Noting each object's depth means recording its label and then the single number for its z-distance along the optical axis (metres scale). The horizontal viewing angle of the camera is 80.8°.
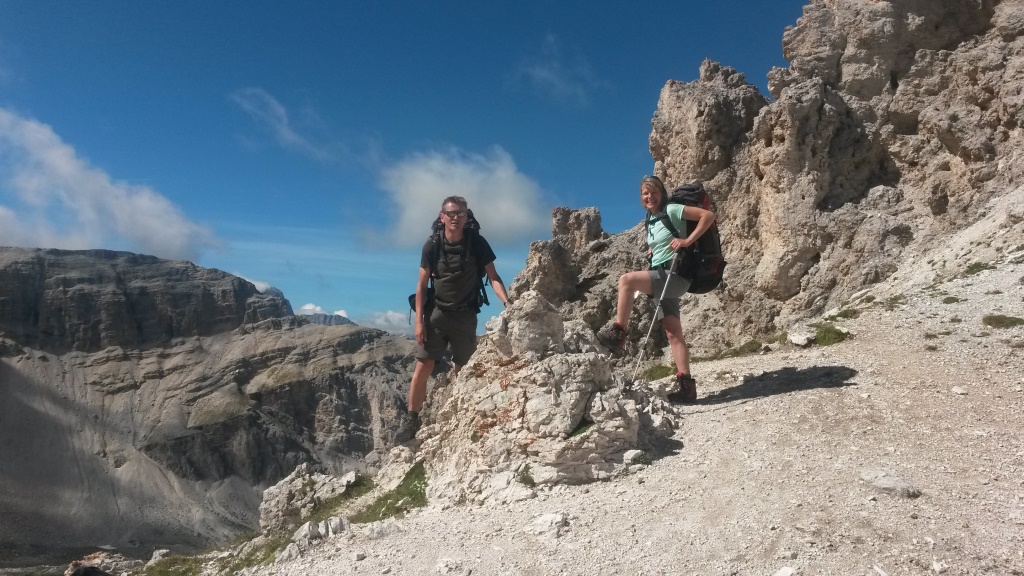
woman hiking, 9.52
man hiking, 9.59
